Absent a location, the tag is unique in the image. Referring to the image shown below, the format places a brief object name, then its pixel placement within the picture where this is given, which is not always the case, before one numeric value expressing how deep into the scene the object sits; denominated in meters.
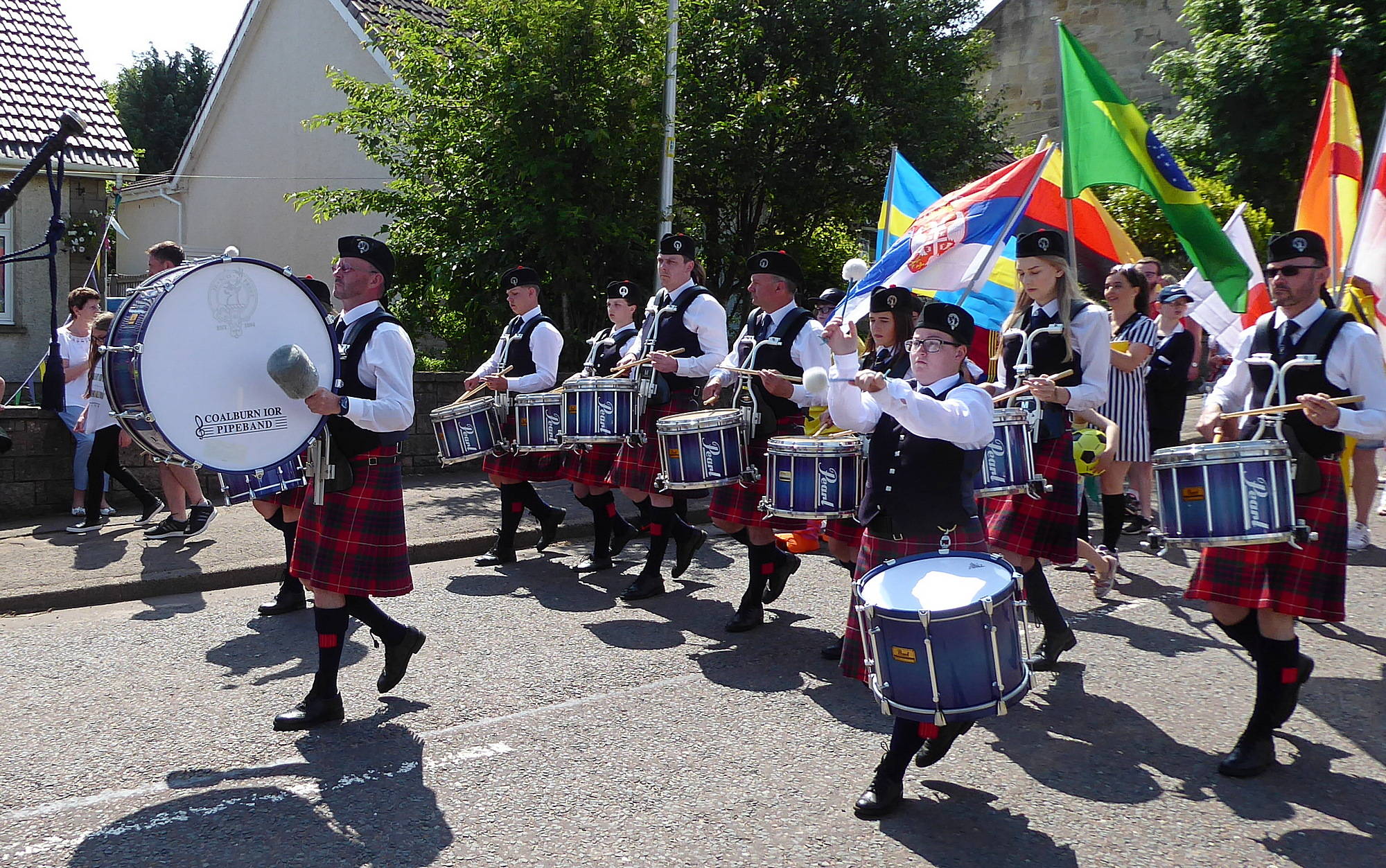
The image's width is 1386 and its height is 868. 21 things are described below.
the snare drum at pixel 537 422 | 7.11
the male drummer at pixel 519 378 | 7.36
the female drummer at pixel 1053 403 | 4.97
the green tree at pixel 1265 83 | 15.47
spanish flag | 5.96
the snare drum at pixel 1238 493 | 3.86
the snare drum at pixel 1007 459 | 4.75
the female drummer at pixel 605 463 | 7.45
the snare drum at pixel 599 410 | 6.73
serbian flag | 6.21
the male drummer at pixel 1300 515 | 4.00
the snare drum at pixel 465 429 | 7.10
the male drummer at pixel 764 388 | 5.80
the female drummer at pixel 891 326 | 5.03
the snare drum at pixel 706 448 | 5.65
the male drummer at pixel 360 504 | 4.37
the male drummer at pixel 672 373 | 6.69
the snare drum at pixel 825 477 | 4.82
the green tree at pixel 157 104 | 33.50
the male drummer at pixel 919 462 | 3.70
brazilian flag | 5.72
